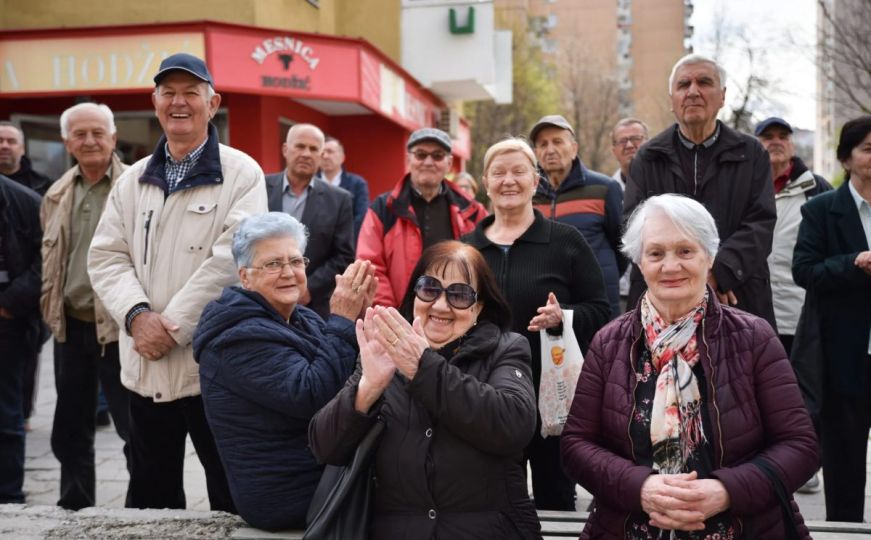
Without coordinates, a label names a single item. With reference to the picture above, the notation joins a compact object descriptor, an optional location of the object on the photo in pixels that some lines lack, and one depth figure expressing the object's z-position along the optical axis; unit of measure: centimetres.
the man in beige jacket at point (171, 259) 374
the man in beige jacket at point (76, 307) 458
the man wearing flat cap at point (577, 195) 472
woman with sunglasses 260
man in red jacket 475
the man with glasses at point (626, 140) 669
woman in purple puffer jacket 255
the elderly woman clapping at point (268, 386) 305
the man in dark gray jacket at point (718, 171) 388
